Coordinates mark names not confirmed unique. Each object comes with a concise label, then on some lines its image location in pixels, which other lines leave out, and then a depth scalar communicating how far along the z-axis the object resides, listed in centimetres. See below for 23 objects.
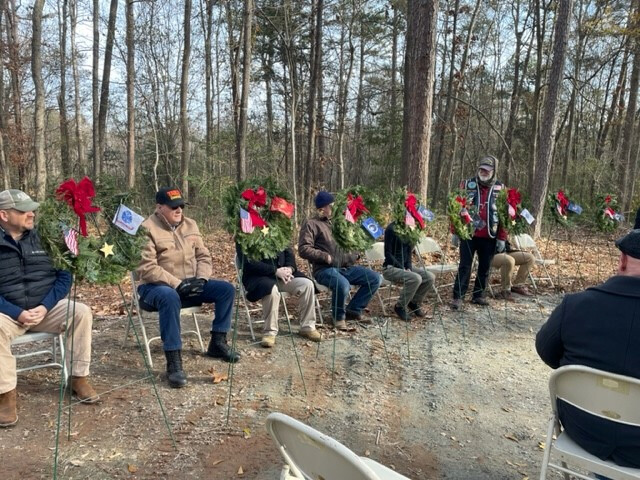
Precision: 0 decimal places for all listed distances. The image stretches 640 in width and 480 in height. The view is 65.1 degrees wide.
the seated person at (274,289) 475
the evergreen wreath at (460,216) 580
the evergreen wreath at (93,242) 318
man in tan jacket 391
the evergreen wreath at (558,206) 708
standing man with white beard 612
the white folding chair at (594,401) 191
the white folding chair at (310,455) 132
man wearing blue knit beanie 519
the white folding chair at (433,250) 644
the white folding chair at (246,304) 459
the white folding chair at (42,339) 343
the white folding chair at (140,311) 407
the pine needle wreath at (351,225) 466
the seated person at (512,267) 673
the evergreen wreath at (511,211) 619
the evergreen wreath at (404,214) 527
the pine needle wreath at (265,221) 408
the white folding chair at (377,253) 629
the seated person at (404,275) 561
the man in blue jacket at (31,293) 344
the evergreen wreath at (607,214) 781
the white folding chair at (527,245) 716
